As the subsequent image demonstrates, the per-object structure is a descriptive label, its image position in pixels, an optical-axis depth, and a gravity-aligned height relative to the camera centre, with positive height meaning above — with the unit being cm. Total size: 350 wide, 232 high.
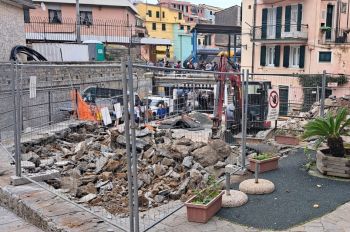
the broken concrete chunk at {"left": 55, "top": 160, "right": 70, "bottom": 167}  820 -189
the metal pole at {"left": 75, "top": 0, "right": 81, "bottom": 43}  2434 +316
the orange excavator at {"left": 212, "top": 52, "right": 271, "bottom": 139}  1185 -93
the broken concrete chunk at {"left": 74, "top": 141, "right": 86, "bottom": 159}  902 -175
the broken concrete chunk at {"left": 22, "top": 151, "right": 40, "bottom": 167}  785 -170
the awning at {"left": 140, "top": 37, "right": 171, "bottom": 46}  3591 +357
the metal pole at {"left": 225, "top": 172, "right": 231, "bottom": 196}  540 -152
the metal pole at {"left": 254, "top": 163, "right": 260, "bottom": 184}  602 -152
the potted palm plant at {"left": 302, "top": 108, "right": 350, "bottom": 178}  667 -114
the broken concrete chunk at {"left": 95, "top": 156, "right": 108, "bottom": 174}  825 -190
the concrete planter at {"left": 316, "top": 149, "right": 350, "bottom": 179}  660 -154
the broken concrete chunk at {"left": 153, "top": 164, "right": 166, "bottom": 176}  796 -195
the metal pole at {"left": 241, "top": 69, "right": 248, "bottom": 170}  700 -55
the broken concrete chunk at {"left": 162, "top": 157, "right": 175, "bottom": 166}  849 -189
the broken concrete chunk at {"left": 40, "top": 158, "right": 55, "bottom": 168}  787 -182
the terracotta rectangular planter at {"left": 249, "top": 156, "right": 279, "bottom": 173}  710 -163
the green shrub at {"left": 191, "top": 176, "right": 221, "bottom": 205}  493 -157
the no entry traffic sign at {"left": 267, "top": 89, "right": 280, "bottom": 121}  762 -52
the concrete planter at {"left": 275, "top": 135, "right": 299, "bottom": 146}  981 -160
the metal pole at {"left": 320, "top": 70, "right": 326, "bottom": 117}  964 -32
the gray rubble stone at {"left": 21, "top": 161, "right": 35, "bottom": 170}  717 -168
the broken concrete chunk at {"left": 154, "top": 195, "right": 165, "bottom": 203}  657 -211
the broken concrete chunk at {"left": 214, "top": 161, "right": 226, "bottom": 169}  814 -187
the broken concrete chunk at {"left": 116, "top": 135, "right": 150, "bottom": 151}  948 -166
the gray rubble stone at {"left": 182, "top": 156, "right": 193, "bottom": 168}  824 -184
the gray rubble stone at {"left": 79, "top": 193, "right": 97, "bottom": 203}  618 -201
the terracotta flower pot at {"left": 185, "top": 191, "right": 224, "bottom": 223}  479 -170
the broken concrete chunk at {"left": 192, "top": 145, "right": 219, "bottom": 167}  859 -179
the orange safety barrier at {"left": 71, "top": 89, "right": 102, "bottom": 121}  1091 -97
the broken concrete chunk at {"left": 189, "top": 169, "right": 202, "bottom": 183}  725 -192
